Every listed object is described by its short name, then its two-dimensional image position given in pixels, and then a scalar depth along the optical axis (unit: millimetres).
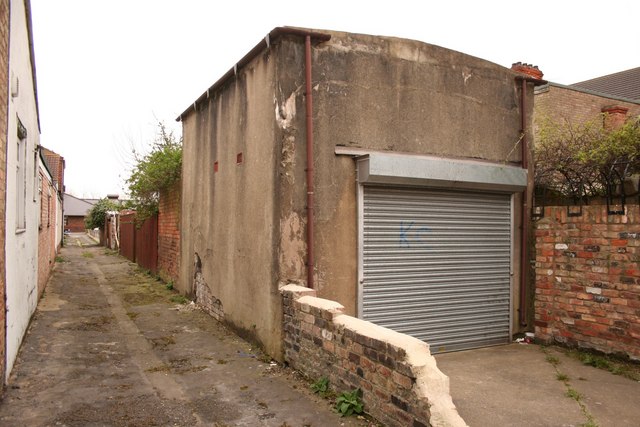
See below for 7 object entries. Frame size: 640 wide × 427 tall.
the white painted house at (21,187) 4973
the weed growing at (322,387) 4625
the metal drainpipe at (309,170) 5770
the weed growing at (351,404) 4125
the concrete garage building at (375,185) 5875
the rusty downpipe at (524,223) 7389
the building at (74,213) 56219
